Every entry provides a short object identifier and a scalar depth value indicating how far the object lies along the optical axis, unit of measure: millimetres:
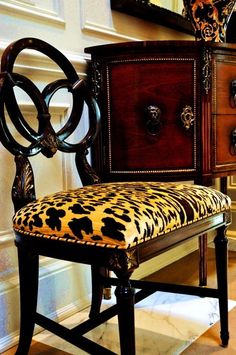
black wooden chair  864
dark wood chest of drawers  1431
